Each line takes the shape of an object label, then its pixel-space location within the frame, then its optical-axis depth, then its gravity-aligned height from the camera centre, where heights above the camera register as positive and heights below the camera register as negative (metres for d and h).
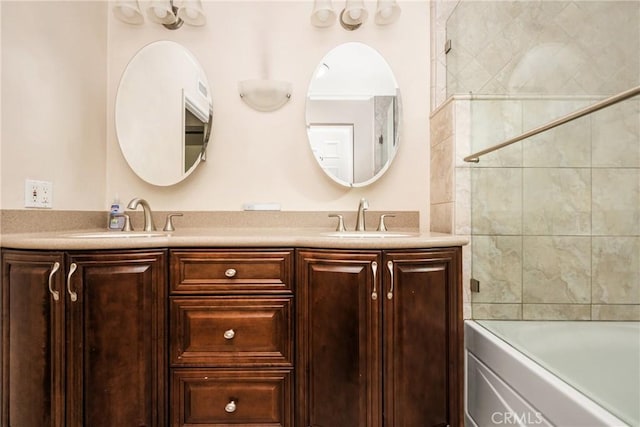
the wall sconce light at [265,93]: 1.68 +0.61
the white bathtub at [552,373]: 0.89 -0.49
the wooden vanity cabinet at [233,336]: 1.22 -0.45
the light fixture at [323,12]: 1.66 +1.00
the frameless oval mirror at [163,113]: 1.71 +0.51
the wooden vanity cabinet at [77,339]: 1.10 -0.42
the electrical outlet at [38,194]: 1.29 +0.08
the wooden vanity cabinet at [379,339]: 1.17 -0.45
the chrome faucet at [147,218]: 1.60 -0.02
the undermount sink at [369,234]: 1.49 -0.09
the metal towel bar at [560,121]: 0.84 +0.29
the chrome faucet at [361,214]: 1.61 +0.00
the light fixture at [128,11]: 1.65 +1.00
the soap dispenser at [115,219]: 1.64 -0.03
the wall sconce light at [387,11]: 1.68 +1.02
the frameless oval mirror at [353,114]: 1.72 +0.51
